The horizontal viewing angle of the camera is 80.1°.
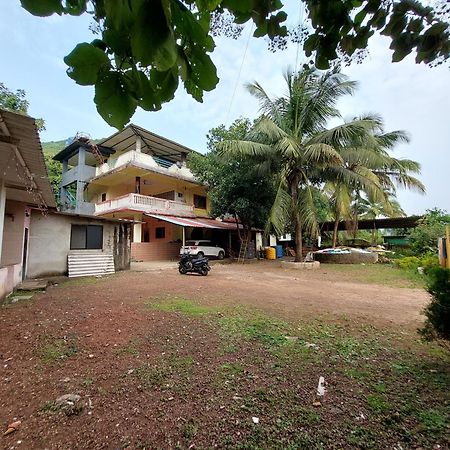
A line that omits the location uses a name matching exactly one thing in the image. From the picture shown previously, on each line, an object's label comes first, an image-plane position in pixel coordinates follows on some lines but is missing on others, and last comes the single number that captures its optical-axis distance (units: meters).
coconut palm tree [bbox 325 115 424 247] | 12.90
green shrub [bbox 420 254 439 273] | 9.65
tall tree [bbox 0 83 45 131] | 12.05
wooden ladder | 16.78
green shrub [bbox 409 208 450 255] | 12.62
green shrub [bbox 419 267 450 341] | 2.68
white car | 15.89
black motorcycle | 10.40
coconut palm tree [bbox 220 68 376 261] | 11.45
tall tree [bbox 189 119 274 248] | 15.18
